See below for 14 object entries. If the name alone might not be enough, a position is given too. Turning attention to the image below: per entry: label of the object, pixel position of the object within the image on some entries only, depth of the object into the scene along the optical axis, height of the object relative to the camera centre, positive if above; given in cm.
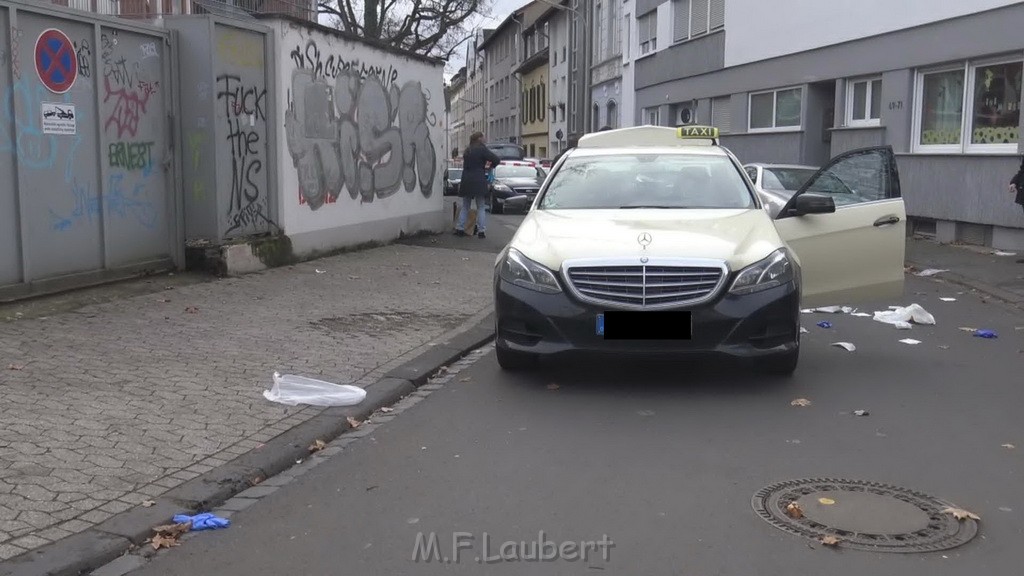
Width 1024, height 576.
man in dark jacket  1731 -20
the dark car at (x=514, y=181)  2786 -49
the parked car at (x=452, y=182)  2863 -58
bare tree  4128 +593
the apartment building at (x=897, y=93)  1616 +150
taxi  647 -62
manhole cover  421 -154
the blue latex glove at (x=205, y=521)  444 -158
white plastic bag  643 -149
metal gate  874 +9
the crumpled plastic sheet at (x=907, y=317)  985 -147
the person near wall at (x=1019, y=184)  1372 -23
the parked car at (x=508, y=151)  4256 +54
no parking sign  899 +89
